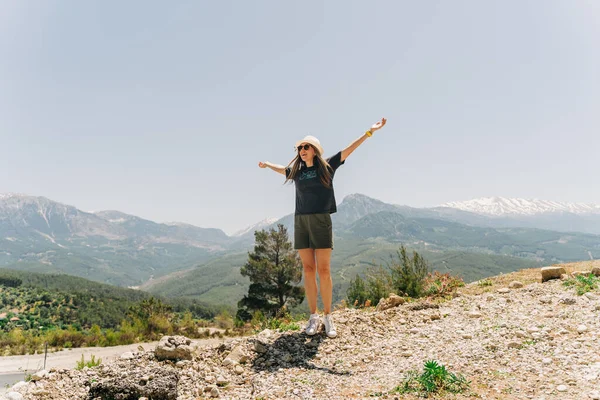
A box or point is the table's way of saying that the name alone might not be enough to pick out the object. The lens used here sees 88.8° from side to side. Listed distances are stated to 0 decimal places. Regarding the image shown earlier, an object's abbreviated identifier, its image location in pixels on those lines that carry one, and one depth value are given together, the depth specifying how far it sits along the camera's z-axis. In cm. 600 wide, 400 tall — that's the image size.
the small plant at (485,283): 861
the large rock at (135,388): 326
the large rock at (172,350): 446
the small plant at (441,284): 769
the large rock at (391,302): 664
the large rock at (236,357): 414
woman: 469
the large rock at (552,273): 747
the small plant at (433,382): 282
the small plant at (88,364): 440
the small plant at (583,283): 567
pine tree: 2742
